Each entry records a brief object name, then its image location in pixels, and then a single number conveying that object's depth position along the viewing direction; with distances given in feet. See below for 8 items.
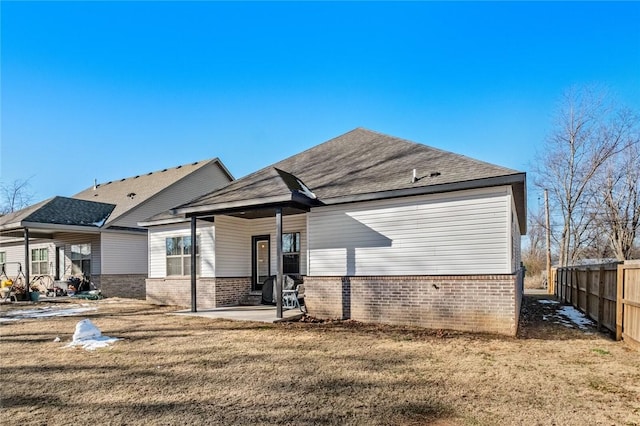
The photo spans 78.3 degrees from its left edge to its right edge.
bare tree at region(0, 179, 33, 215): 136.98
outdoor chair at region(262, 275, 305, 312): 36.55
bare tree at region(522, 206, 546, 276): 113.91
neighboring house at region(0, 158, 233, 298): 57.62
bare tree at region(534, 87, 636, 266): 83.56
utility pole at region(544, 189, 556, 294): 86.41
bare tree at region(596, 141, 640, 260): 79.82
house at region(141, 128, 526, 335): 27.32
